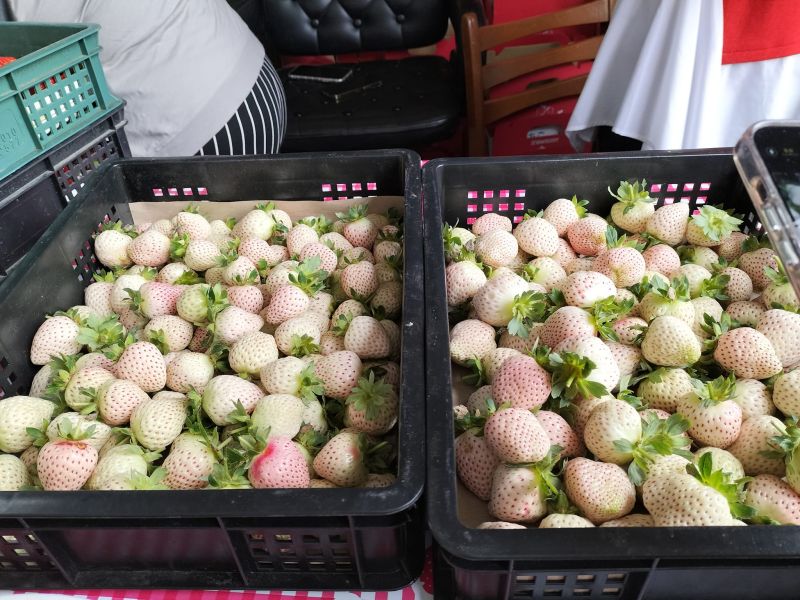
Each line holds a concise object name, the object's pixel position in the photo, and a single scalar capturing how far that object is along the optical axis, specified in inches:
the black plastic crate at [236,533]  25.4
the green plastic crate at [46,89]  43.7
